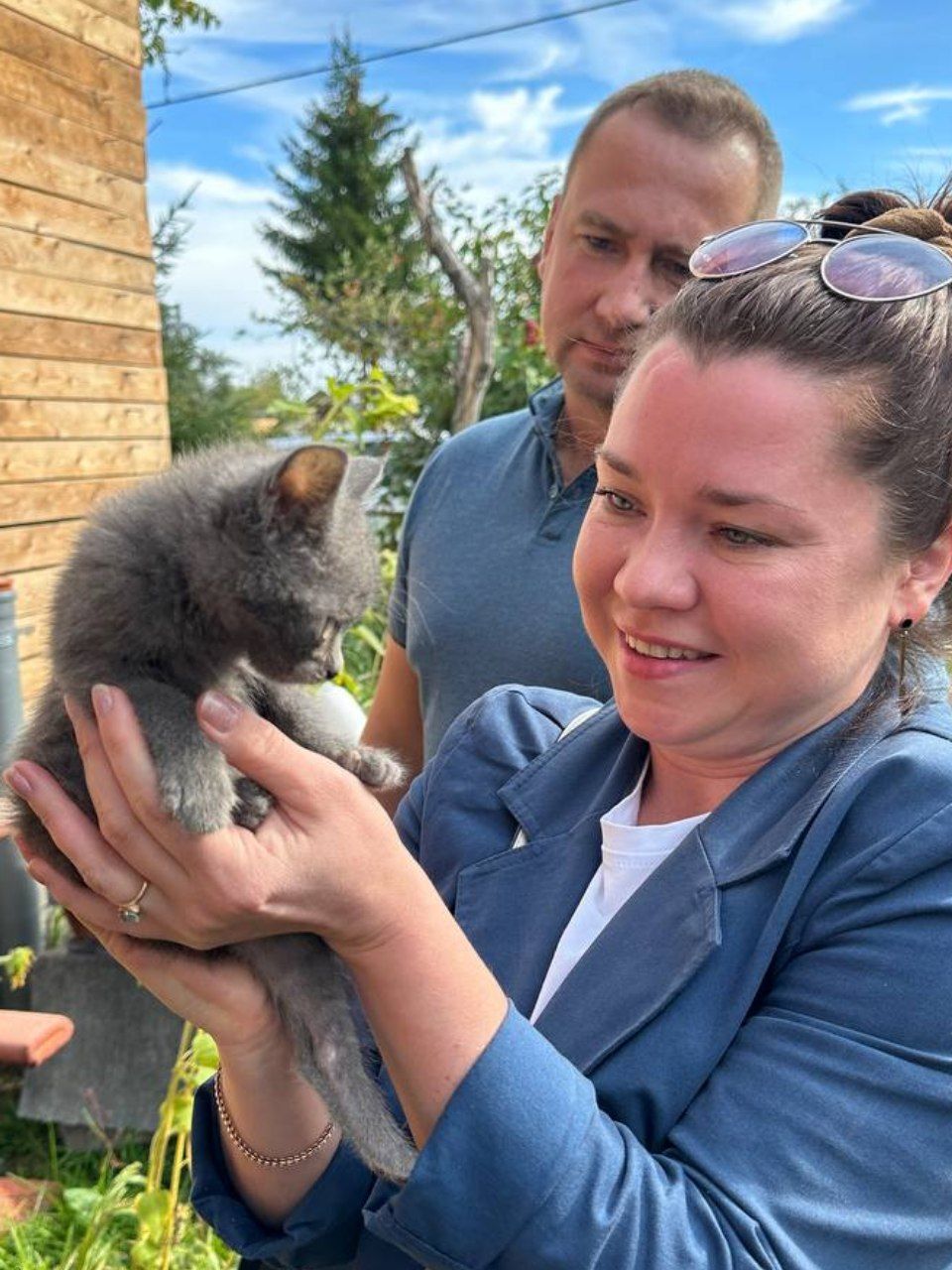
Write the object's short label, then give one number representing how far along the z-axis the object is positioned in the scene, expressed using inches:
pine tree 1119.0
